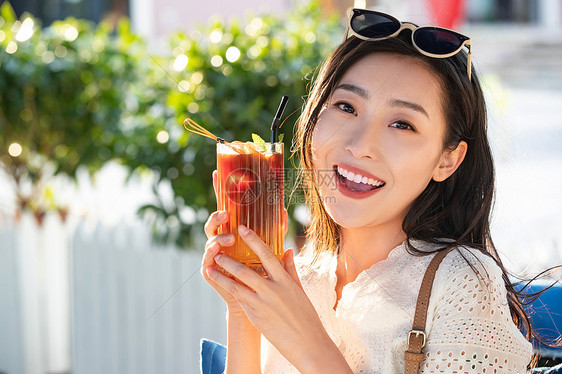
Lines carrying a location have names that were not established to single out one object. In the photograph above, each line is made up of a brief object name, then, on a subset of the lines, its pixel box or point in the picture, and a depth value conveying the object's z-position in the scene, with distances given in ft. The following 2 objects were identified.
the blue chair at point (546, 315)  5.89
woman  4.73
